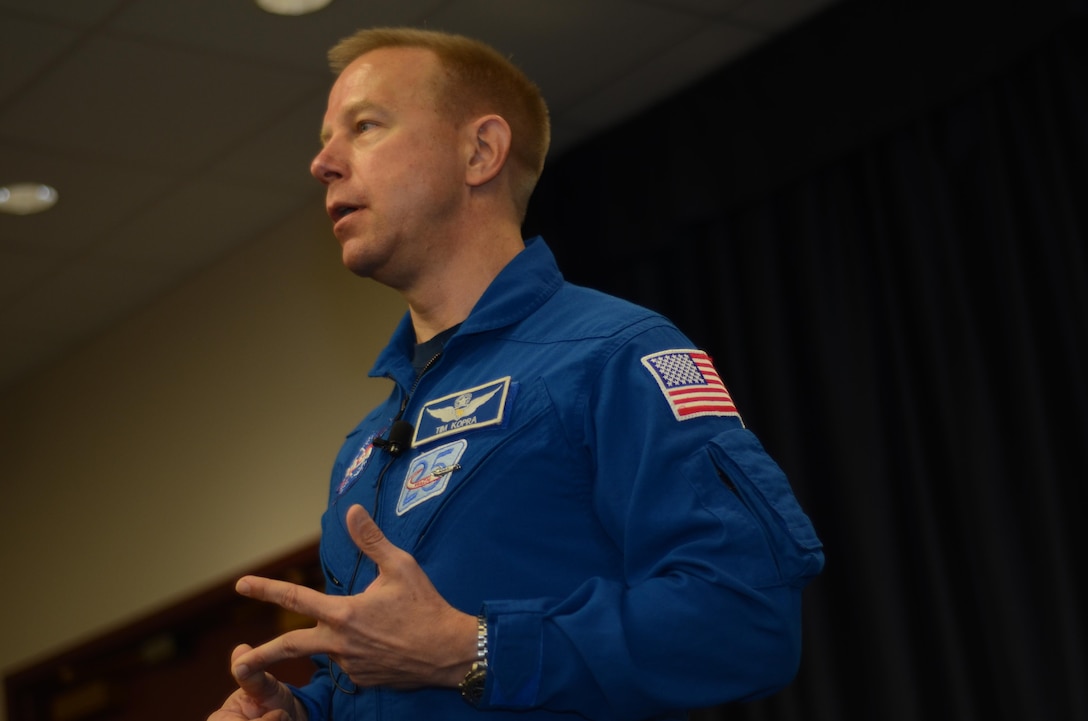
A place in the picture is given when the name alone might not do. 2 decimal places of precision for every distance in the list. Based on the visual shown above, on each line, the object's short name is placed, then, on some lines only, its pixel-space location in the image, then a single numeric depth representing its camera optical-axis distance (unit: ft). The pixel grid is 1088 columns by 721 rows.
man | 9.72
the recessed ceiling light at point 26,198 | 21.63
